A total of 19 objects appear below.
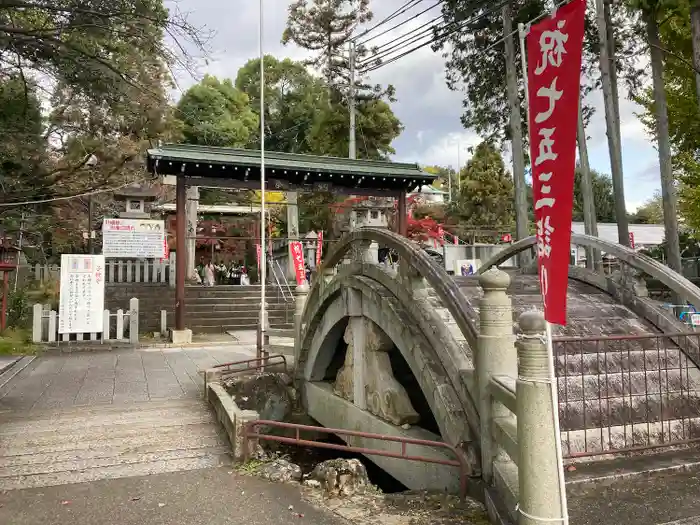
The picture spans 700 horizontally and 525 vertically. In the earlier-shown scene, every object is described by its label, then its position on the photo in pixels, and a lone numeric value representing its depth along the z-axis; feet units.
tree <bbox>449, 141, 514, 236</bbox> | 104.27
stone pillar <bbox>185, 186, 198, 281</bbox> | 72.49
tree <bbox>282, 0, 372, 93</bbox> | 98.73
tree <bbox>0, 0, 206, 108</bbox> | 22.11
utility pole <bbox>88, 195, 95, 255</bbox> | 64.89
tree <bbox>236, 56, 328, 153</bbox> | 125.29
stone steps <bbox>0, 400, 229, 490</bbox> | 17.60
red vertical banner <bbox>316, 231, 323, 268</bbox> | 71.85
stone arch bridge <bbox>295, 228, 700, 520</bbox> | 13.98
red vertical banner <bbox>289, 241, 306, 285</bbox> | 51.66
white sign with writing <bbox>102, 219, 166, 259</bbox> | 53.16
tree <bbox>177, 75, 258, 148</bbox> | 114.00
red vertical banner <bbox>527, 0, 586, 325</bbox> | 9.58
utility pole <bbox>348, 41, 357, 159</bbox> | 91.90
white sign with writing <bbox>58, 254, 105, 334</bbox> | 47.57
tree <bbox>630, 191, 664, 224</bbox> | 165.78
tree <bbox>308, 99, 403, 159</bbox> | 96.27
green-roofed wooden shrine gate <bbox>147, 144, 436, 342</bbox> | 51.24
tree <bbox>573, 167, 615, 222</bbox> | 160.15
